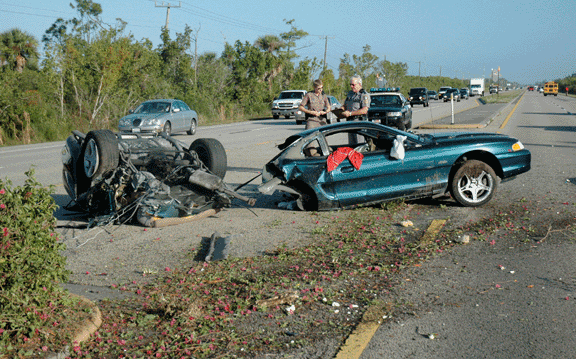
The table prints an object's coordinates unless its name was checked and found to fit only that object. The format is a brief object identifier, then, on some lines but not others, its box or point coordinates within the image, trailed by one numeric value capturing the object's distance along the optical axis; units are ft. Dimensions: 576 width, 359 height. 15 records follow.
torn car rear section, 25.09
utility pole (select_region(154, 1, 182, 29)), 159.53
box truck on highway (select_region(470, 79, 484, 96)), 333.42
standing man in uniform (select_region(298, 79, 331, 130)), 34.09
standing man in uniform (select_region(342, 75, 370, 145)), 35.09
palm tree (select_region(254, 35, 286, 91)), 173.47
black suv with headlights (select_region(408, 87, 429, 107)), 167.43
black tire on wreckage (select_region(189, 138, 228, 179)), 28.76
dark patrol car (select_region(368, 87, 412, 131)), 72.28
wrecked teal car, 26.18
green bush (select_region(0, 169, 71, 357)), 12.00
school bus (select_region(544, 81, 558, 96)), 322.14
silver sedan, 73.67
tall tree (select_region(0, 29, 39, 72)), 125.49
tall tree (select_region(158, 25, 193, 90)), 150.00
